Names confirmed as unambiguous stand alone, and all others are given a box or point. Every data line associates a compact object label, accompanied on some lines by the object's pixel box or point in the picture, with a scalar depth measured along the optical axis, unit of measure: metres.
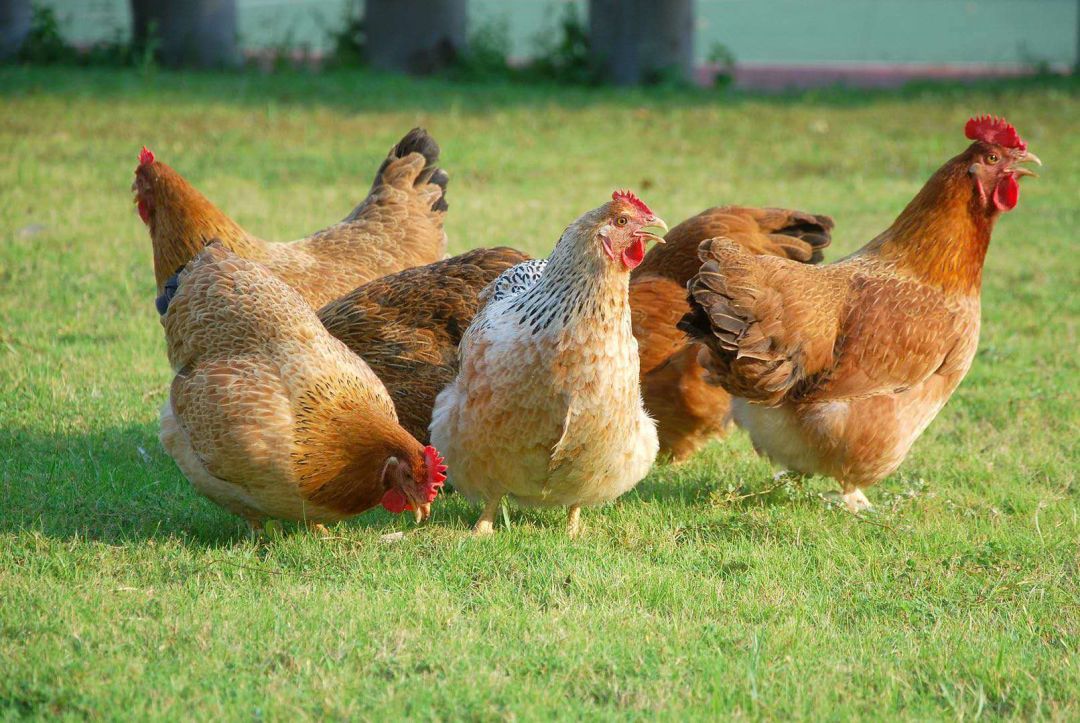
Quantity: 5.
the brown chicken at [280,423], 9.18
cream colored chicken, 9.05
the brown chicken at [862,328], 10.12
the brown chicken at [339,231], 12.55
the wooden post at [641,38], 33.25
